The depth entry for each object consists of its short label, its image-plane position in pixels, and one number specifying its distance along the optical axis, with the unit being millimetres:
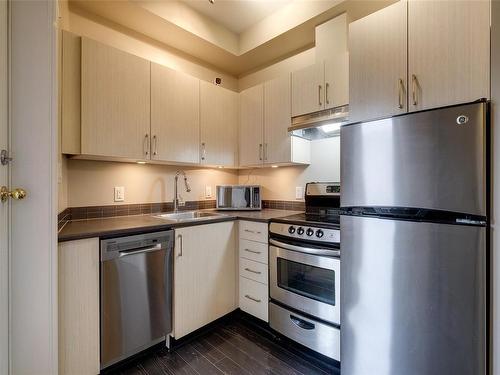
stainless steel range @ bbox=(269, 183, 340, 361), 1572
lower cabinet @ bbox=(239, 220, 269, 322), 1979
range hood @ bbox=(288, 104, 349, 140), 1822
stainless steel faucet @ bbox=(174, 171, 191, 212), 2430
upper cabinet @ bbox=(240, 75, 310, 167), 2273
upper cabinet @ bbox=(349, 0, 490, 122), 1139
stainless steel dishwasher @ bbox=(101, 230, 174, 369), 1469
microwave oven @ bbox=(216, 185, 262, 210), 2668
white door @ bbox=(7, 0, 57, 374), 1170
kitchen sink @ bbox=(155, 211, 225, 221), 2303
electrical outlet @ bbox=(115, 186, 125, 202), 2098
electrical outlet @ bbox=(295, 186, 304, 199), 2519
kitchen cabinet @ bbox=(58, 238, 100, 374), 1327
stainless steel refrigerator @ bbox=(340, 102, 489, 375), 1082
